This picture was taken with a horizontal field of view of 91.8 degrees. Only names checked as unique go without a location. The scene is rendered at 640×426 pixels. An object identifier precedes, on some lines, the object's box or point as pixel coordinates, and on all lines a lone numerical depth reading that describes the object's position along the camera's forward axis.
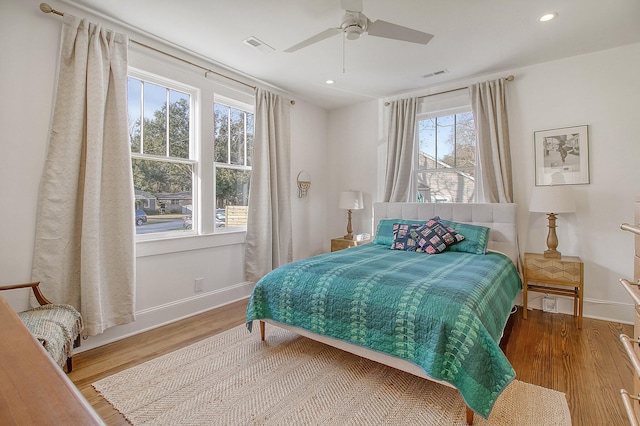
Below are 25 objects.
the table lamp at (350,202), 4.45
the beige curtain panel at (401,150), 4.25
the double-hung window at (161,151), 3.00
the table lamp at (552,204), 3.03
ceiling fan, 2.16
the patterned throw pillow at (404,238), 3.39
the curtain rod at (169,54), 2.29
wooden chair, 1.81
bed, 1.66
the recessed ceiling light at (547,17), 2.53
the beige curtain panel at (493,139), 3.57
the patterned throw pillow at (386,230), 3.78
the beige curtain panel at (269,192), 3.91
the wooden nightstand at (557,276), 2.96
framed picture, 3.26
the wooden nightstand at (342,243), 4.32
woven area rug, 1.75
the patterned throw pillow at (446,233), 3.32
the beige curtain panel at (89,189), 2.36
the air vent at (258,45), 2.97
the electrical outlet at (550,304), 3.38
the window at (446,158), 3.98
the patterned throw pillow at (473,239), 3.26
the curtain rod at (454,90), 3.58
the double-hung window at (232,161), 3.73
